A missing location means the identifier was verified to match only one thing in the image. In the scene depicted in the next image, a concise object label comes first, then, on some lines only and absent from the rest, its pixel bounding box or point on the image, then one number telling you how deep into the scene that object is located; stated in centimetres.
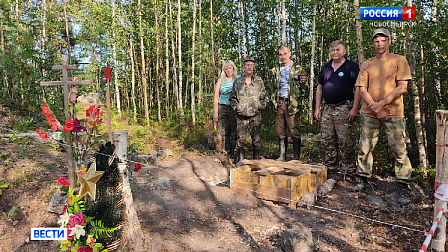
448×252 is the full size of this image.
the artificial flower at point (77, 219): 204
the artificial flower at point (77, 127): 285
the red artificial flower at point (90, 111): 323
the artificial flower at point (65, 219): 207
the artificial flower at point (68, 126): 272
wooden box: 361
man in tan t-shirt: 352
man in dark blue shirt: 425
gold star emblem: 216
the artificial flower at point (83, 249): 206
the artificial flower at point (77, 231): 203
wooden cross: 285
